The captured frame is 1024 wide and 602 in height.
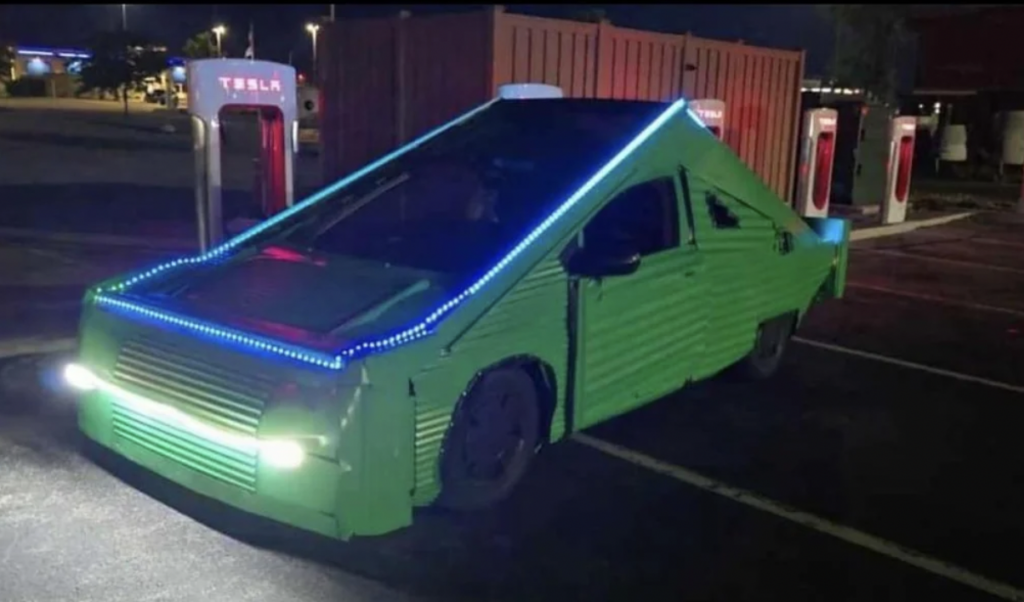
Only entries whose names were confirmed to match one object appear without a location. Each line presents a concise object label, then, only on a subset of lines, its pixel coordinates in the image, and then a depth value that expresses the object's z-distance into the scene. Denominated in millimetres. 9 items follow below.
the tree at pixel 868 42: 41562
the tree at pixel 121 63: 28234
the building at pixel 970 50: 34844
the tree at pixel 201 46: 54819
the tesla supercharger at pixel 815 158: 14312
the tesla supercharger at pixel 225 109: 8703
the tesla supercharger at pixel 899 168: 16031
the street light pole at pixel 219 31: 58531
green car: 3744
